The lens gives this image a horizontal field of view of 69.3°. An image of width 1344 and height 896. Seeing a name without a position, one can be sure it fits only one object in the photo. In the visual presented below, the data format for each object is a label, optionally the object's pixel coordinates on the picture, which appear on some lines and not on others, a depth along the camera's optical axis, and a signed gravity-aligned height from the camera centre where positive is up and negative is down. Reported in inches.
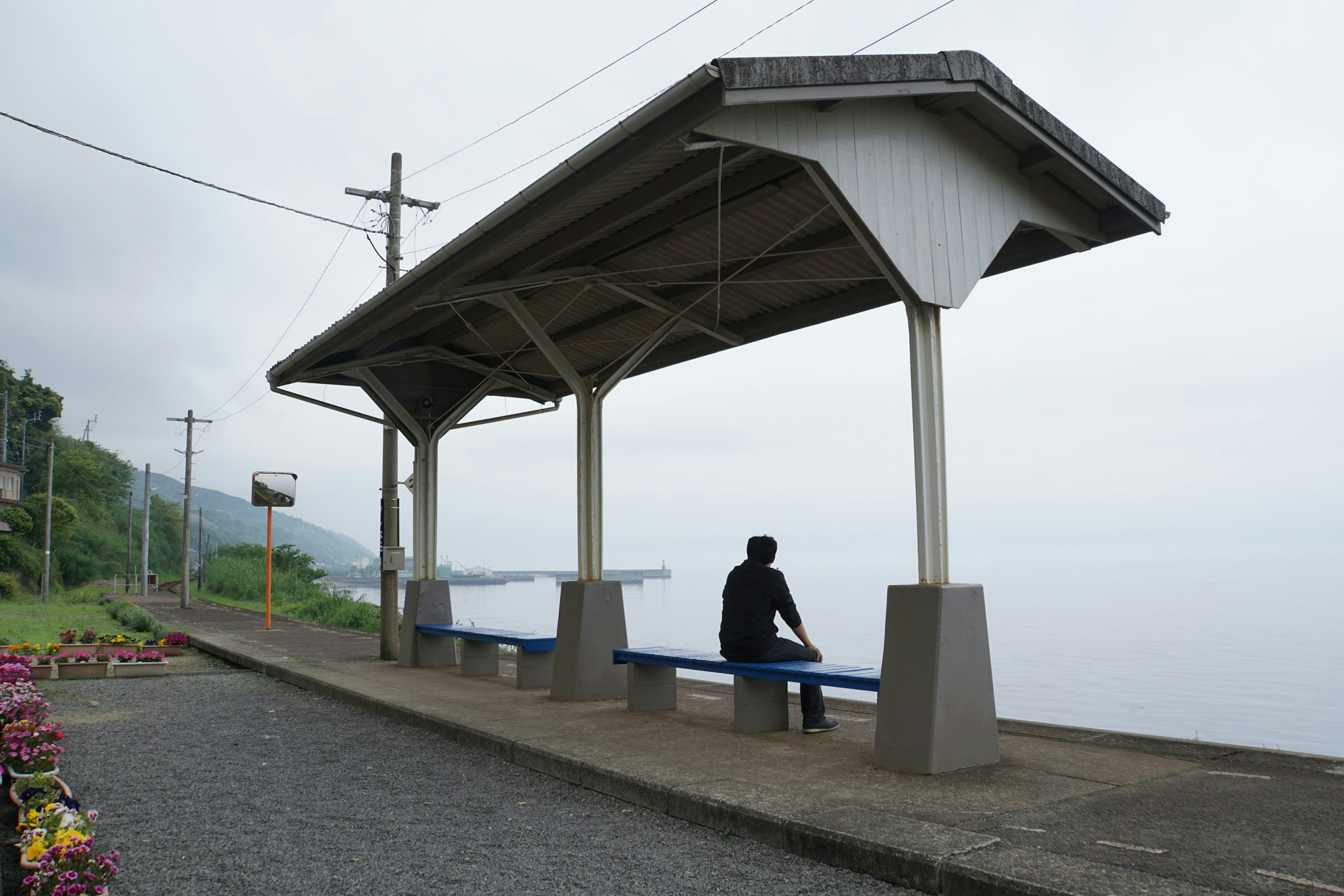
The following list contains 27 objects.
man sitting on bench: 267.0 -18.1
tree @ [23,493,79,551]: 2155.5 +91.9
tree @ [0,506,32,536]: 2075.5 +87.2
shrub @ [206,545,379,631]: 991.0 -49.1
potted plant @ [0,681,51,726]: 215.8 -32.9
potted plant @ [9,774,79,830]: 170.7 -43.2
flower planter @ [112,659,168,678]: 497.7 -56.7
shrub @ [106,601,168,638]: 727.7 -49.8
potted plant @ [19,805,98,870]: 142.9 -43.3
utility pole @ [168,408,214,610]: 1248.8 +31.0
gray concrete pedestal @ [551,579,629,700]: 346.6 -30.3
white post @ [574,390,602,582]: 365.4 +26.2
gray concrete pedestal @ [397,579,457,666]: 473.1 -30.6
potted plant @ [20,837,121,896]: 131.0 -43.0
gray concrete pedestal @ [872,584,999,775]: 212.8 -29.1
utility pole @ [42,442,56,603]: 1489.9 +4.7
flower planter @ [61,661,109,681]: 487.5 -55.8
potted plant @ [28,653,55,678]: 471.8 -52.1
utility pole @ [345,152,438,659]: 522.3 +10.5
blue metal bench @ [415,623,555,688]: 385.4 -39.8
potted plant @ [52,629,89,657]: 526.6 -46.7
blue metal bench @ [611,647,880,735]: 242.4 -35.0
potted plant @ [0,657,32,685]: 264.7 -30.6
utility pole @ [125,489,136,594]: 2300.8 +110.0
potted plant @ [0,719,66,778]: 206.4 -40.6
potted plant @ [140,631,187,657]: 591.7 -52.7
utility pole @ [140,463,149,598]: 1727.4 -2.3
